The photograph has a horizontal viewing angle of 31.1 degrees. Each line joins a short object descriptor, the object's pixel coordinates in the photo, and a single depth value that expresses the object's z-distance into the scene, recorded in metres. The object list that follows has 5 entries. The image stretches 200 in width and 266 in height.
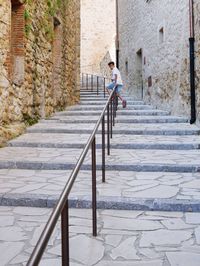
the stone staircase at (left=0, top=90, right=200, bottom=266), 2.43
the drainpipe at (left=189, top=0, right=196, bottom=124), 6.98
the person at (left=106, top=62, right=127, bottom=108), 9.08
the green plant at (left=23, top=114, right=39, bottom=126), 6.88
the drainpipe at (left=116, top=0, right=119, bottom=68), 15.80
